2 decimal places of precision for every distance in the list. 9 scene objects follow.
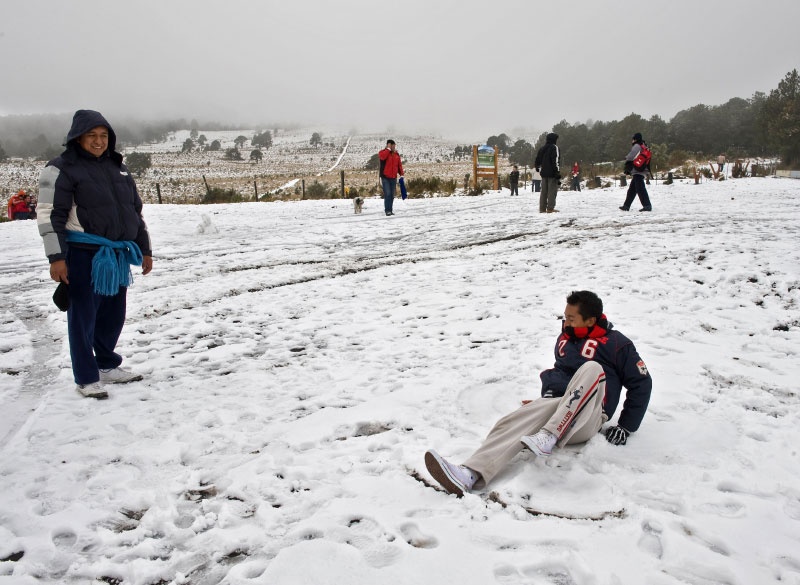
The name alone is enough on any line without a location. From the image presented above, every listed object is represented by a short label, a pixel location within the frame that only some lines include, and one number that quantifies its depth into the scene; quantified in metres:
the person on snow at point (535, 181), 24.31
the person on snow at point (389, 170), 13.09
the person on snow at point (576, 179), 25.27
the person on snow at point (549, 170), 12.14
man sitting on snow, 2.72
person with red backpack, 10.87
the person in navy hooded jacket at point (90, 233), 3.51
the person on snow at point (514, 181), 20.83
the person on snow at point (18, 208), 17.02
